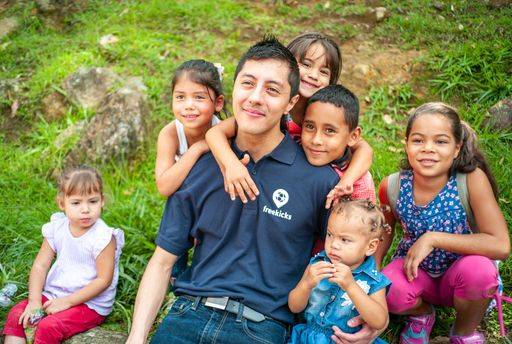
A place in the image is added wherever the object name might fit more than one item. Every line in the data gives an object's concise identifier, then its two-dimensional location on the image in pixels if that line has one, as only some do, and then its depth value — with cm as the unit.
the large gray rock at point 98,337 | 341
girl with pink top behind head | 284
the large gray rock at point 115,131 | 516
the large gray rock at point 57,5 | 729
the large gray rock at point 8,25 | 714
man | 289
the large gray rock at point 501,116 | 490
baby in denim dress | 266
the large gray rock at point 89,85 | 589
